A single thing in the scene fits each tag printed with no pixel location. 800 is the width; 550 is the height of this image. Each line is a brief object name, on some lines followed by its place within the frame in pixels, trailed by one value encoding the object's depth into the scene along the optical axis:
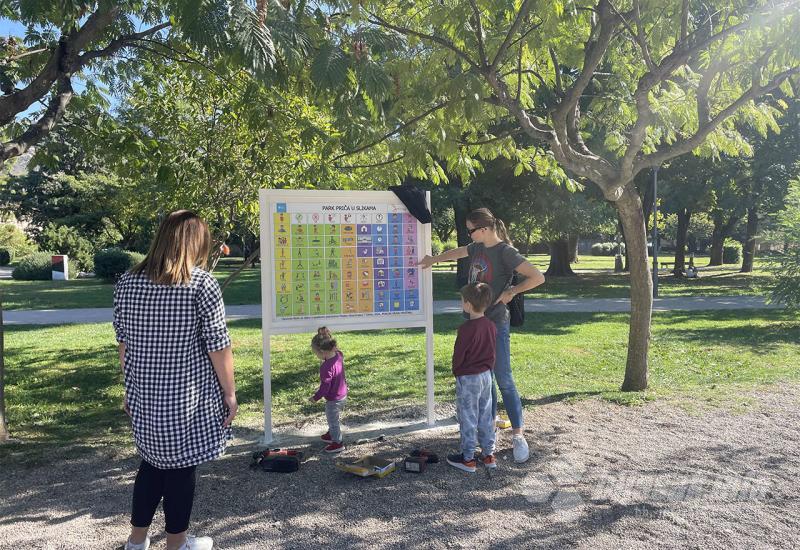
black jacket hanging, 5.73
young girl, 4.97
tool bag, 4.66
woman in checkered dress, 3.11
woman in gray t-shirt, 4.92
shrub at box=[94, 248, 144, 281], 23.92
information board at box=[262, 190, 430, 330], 5.45
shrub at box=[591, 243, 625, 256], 69.94
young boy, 4.61
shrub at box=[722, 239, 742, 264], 48.31
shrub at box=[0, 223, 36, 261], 45.25
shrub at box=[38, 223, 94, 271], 30.17
